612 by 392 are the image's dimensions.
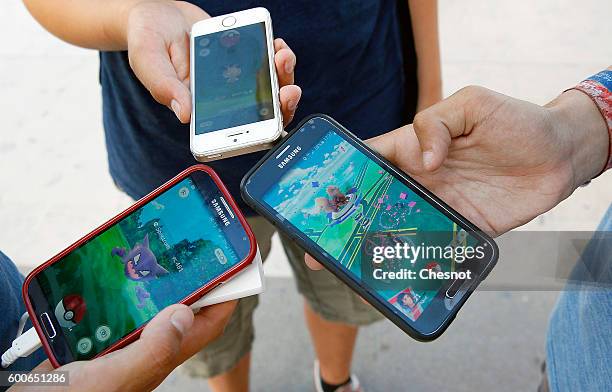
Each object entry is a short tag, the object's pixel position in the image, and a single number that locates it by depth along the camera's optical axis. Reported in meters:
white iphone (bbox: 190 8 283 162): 0.70
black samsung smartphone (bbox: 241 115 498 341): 0.64
